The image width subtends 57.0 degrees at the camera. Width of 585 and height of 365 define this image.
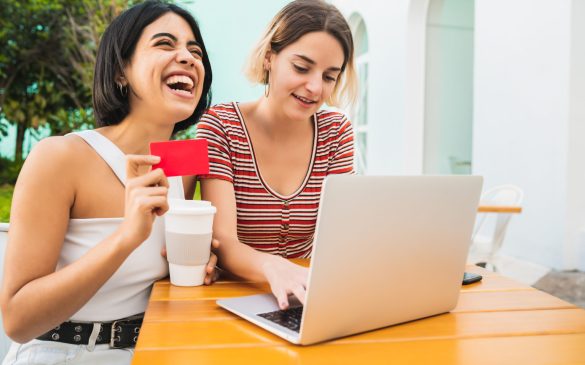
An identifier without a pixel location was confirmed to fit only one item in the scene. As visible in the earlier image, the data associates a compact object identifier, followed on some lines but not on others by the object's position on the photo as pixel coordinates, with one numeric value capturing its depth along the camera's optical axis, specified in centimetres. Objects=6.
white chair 373
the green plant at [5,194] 644
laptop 84
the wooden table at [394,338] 86
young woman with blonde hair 167
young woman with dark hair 110
